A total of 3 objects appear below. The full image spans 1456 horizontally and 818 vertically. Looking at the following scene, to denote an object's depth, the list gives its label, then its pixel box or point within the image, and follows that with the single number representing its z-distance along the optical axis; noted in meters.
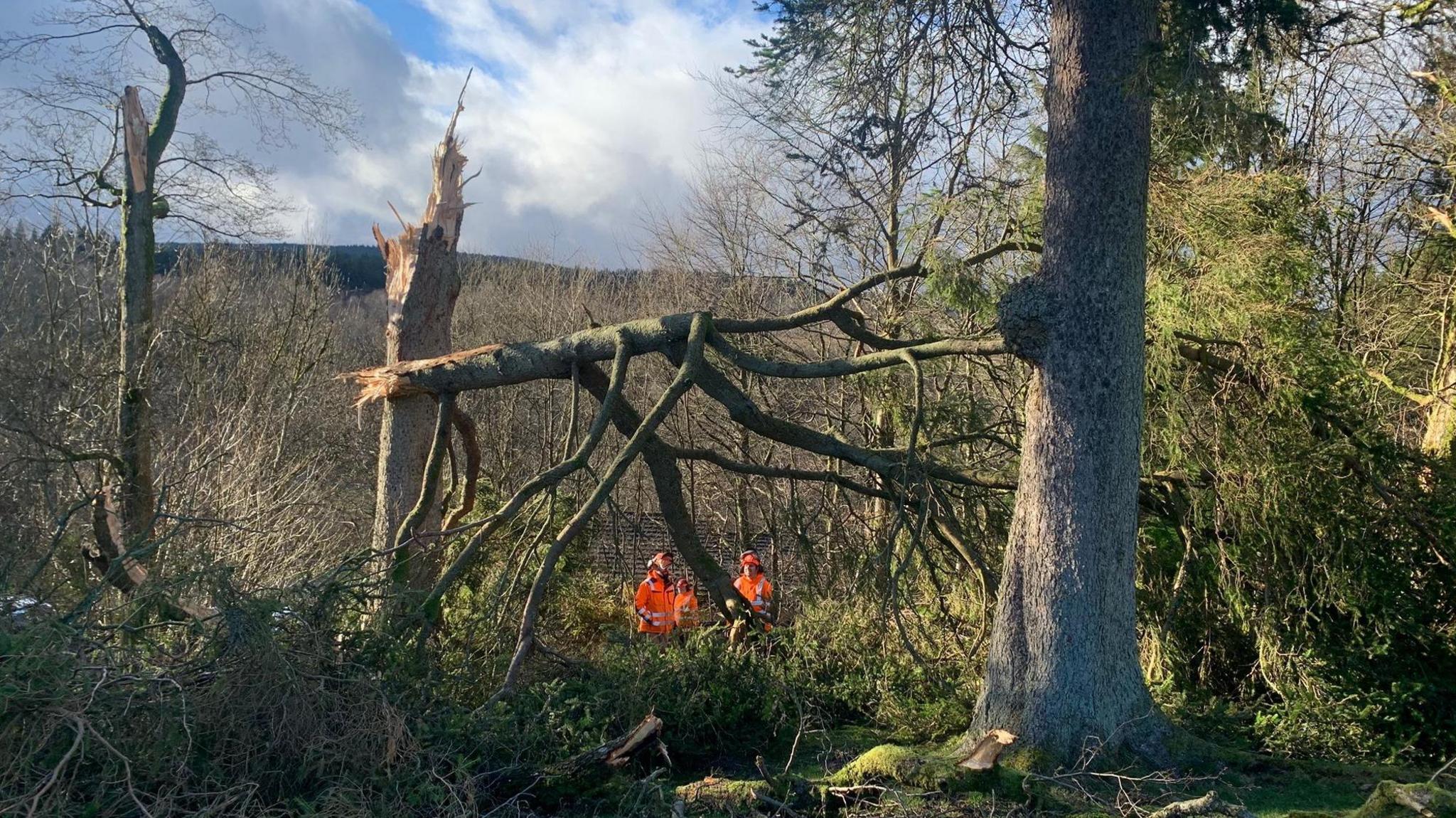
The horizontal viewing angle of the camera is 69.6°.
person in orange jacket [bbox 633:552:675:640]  10.63
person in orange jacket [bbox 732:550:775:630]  11.04
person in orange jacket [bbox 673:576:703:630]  9.97
